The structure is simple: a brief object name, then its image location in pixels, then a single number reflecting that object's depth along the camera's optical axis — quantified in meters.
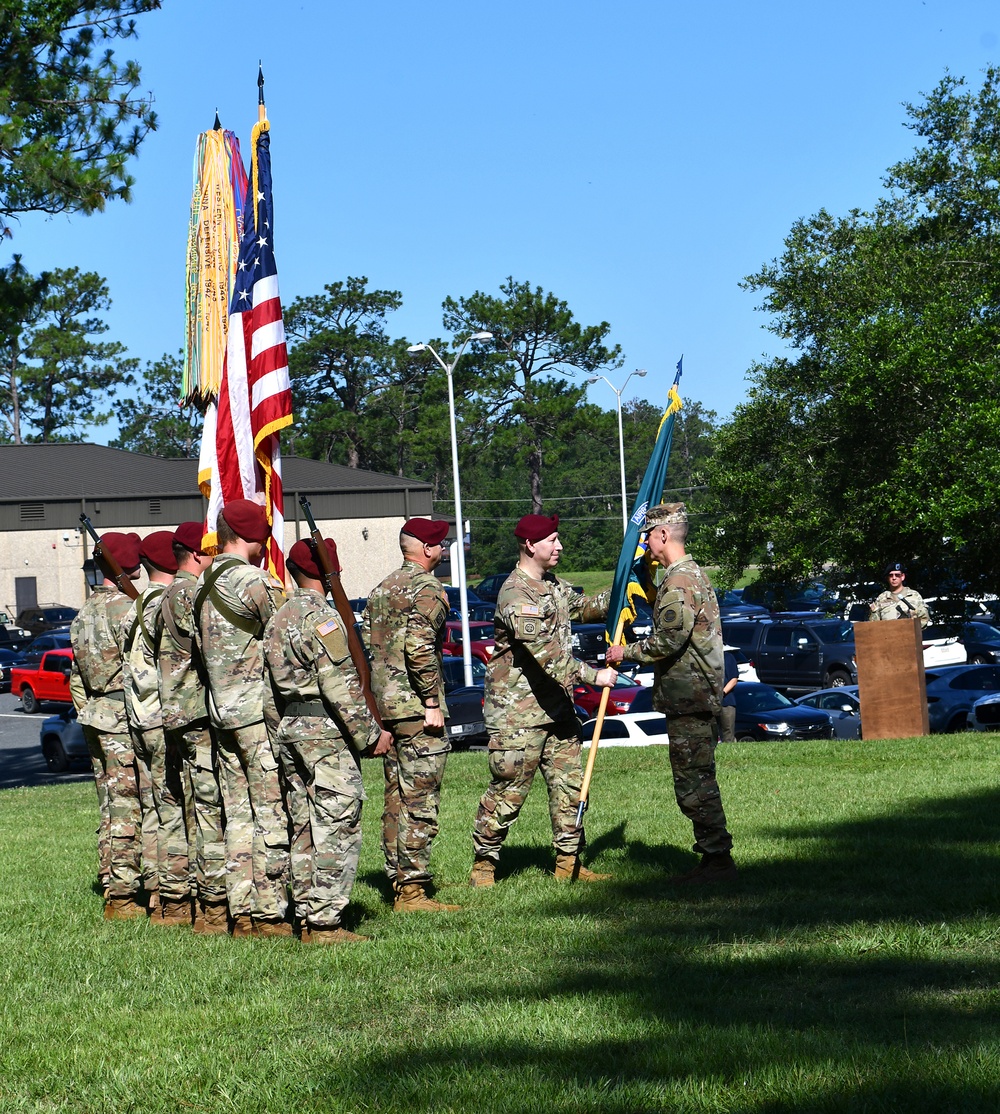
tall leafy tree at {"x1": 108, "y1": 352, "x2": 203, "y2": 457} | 91.31
